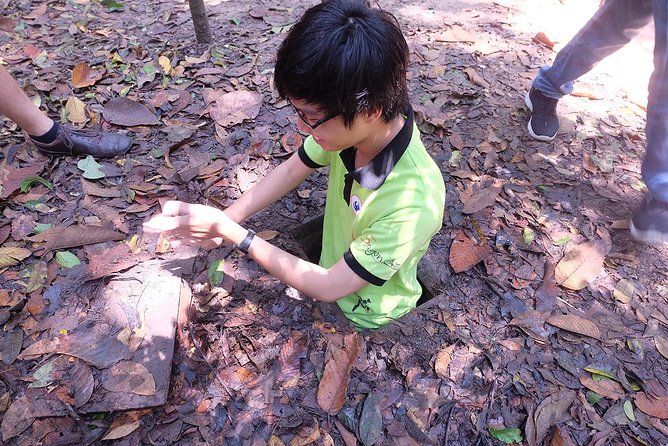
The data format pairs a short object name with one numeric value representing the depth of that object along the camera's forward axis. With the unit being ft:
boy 4.24
